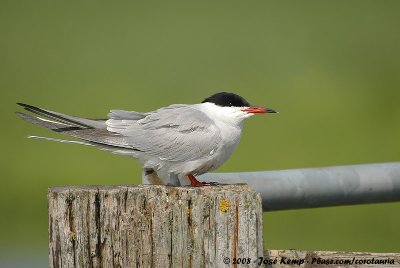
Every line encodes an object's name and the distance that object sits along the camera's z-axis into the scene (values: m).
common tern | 9.20
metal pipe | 7.87
